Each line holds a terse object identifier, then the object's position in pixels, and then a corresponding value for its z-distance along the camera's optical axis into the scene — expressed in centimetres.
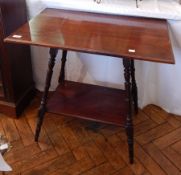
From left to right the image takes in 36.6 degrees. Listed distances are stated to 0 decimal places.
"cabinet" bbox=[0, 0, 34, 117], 155
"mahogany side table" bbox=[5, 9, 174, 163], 120
